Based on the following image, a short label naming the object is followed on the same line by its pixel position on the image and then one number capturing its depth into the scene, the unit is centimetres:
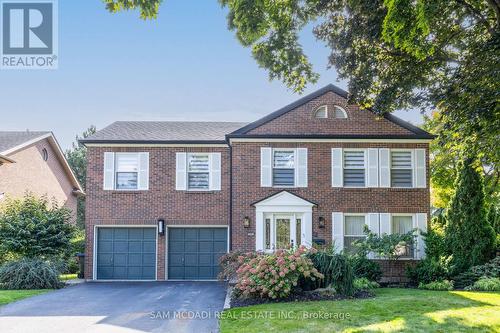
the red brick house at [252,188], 1579
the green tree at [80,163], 3422
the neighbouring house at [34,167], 1930
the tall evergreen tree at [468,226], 1403
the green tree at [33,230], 1531
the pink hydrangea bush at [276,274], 1034
